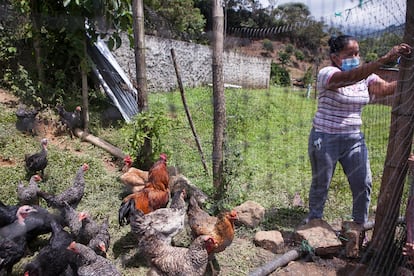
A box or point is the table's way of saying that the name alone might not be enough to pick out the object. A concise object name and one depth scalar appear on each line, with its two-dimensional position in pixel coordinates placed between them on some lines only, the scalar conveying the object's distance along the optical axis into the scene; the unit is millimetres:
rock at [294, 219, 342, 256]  2725
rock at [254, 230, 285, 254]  2848
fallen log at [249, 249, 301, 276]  2503
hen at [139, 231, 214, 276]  2348
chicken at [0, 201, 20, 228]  2566
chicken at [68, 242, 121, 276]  2283
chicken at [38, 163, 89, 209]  3180
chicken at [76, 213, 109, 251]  2781
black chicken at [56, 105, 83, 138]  5219
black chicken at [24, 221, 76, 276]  2334
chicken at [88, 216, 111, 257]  2617
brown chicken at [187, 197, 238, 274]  2568
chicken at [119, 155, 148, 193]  3684
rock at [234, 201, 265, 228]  3178
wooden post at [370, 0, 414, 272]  2275
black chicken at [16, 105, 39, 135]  4840
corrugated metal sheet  6051
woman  2562
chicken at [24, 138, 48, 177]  3875
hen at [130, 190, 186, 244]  2592
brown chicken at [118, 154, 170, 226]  2967
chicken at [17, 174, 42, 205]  3205
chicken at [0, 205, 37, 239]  2500
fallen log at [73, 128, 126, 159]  4775
